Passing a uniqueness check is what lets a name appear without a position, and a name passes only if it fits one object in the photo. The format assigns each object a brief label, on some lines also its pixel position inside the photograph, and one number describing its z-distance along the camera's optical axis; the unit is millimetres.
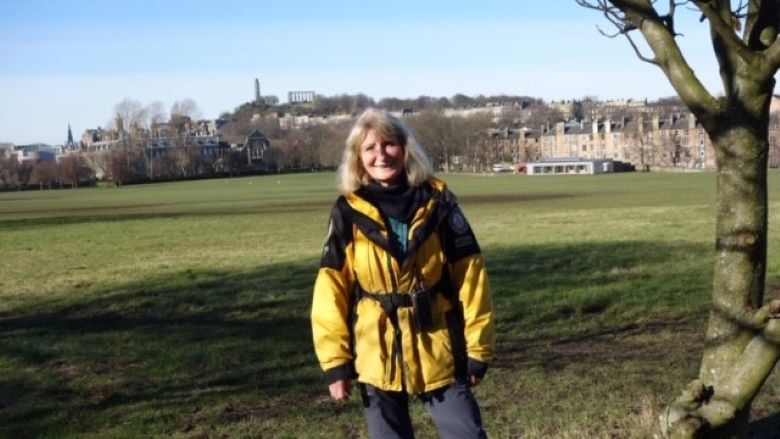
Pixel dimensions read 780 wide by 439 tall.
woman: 4059
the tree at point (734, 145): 4438
